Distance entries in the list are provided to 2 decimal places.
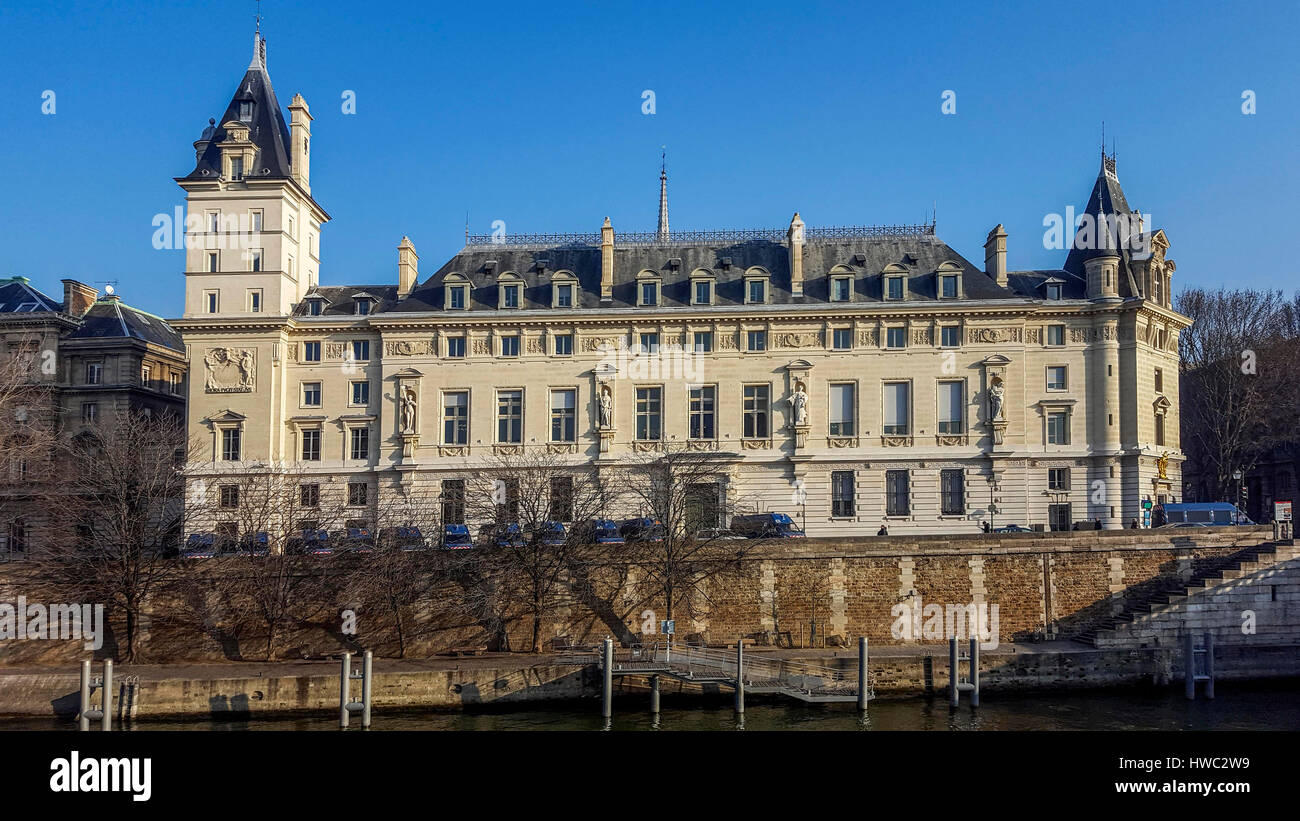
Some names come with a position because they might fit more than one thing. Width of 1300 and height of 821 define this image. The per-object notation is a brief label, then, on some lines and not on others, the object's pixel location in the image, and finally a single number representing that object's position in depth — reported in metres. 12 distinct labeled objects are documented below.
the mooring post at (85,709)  29.06
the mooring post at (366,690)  29.73
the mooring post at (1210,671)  32.56
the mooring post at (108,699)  29.03
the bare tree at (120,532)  37.34
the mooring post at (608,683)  30.92
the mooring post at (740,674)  30.98
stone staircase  36.88
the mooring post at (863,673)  31.41
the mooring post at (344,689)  29.72
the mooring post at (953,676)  31.67
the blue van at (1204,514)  43.00
